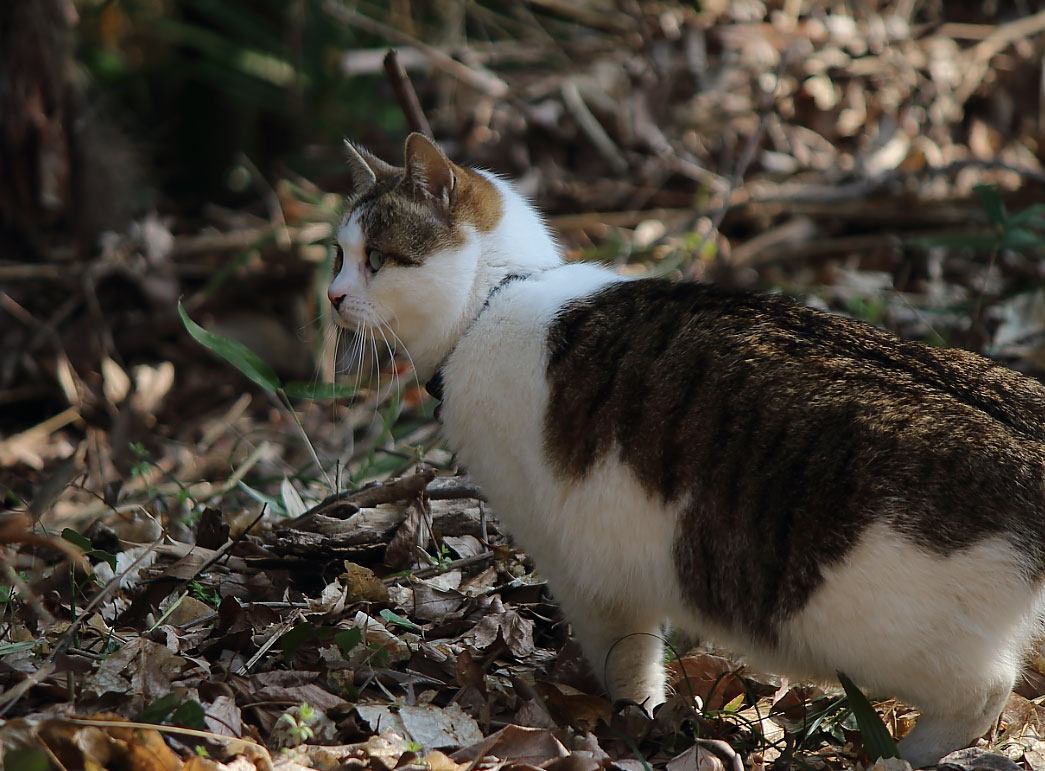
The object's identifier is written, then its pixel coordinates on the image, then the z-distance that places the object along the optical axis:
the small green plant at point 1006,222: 7.30
